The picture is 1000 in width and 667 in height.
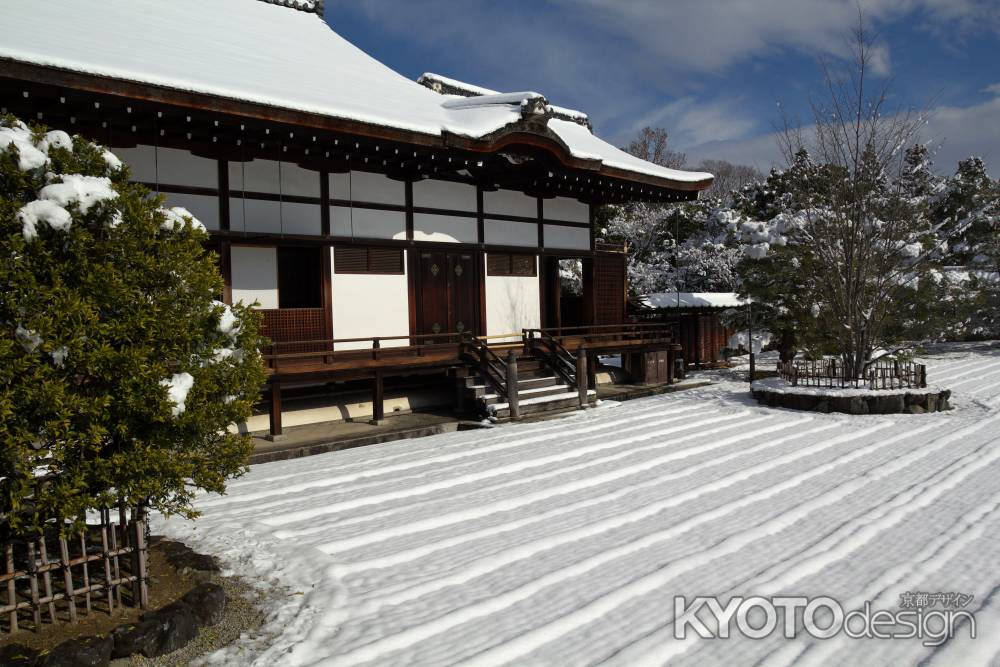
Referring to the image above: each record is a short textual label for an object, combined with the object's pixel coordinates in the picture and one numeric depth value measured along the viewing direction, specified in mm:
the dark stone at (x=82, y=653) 3539
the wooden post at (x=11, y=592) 3926
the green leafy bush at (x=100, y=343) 3791
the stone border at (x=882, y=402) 12312
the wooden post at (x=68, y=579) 4105
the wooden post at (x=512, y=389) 11945
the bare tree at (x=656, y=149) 36906
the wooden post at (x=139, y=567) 4371
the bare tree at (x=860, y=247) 13578
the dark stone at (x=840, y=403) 12477
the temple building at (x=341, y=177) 9180
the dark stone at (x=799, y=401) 12907
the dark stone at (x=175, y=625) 3945
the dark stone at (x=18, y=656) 3564
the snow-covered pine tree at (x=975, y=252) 22402
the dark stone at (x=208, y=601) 4251
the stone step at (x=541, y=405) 11859
